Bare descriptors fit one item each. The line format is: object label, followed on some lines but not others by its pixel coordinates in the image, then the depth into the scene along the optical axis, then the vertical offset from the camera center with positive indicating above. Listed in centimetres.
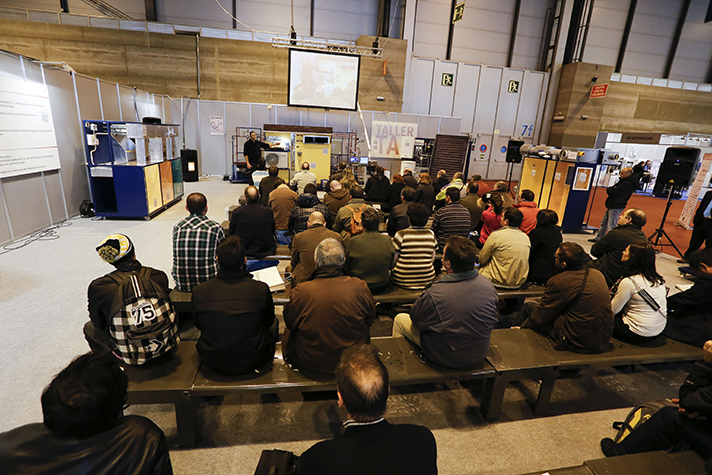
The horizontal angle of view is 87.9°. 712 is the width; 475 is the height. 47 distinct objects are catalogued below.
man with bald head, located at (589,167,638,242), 711 -92
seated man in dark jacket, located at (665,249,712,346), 296 -129
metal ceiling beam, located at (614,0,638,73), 1574 +465
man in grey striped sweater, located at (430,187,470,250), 487 -107
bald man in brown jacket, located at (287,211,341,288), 362 -116
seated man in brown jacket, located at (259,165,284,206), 671 -103
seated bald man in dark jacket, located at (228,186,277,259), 440 -114
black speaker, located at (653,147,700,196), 671 -31
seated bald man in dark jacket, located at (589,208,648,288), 417 -108
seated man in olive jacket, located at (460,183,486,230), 604 -105
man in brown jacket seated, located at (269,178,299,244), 552 -117
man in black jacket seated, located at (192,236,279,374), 229 -114
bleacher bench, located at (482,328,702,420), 270 -159
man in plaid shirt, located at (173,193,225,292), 331 -109
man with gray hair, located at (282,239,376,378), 235 -114
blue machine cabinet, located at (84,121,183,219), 728 -98
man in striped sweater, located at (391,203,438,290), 369 -117
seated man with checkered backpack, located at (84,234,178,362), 226 -105
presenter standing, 1162 -81
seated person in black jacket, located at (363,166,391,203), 738 -108
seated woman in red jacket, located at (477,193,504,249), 517 -107
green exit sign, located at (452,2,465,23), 1026 +334
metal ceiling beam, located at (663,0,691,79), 1616 +475
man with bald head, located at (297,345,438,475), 123 -103
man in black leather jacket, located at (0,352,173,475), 112 -97
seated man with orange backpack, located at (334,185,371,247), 463 -113
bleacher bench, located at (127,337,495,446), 226 -159
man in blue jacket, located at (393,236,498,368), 247 -114
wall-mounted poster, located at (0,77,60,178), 555 -27
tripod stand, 690 -156
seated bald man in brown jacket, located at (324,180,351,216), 593 -108
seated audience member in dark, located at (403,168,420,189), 751 -94
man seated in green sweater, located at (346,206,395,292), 352 -112
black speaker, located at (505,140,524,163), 1114 -31
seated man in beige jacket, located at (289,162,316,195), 750 -102
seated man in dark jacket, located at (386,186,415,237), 495 -112
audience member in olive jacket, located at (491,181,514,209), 537 -85
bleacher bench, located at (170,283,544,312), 336 -158
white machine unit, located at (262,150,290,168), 1162 -96
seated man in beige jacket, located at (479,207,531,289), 382 -116
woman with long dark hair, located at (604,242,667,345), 291 -118
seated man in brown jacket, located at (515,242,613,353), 279 -120
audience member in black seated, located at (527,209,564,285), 417 -115
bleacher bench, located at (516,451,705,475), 187 -158
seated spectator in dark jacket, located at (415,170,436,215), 658 -97
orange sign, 1430 +205
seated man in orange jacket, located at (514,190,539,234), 520 -97
